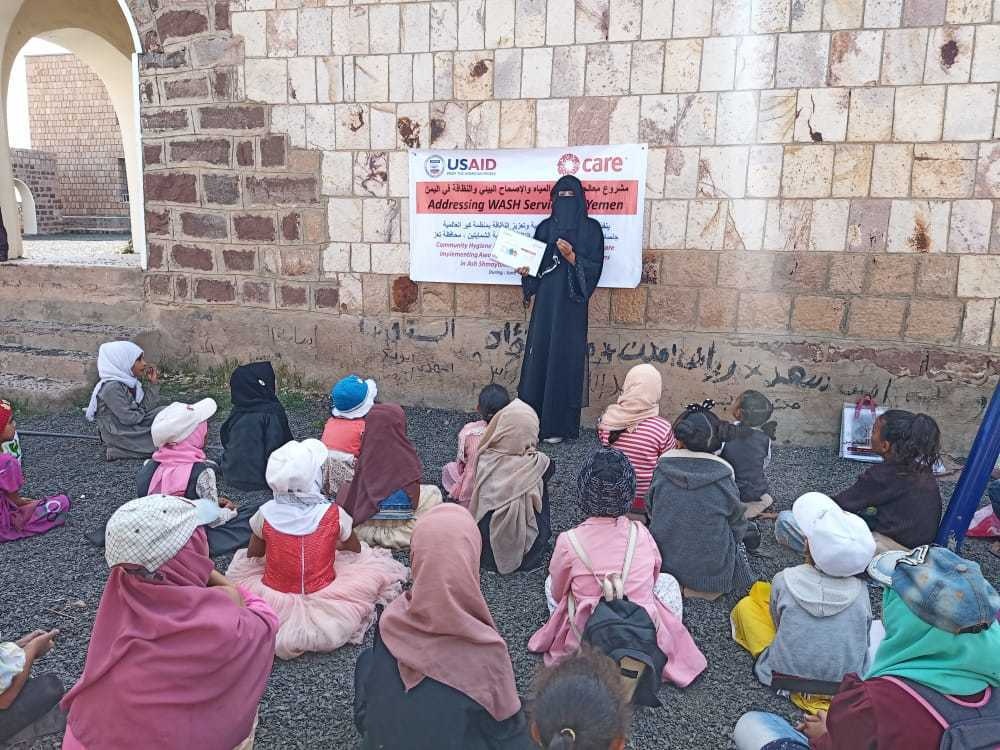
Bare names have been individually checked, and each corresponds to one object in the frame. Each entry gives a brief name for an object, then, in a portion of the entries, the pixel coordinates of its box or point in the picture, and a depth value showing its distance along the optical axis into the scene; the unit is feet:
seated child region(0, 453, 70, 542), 12.44
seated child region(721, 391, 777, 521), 12.77
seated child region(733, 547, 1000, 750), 5.37
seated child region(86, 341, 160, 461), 16.22
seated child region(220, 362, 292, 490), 14.58
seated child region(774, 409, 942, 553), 10.81
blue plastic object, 10.93
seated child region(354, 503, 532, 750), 6.29
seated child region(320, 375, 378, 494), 13.38
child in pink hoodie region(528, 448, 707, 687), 8.70
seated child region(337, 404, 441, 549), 12.33
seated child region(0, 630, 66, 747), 7.52
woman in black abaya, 17.85
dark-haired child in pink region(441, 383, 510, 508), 13.07
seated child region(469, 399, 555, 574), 11.42
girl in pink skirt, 9.46
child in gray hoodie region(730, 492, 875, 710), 8.06
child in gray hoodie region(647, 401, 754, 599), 10.33
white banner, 17.90
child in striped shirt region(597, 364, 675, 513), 13.10
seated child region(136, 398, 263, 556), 11.94
